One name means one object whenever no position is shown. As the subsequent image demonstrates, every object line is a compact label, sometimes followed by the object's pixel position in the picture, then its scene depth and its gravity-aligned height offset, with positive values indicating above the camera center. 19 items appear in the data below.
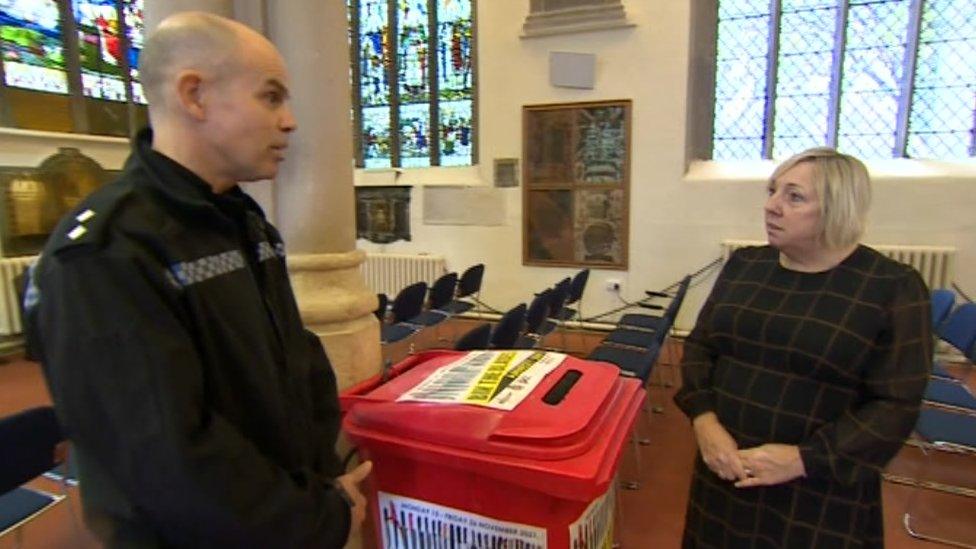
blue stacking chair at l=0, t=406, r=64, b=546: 1.74 -0.82
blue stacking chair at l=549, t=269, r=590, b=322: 4.90 -0.94
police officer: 0.71 -0.18
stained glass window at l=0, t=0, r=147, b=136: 5.67 +1.39
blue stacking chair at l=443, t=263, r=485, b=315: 5.42 -0.93
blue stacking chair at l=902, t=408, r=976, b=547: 2.34 -1.05
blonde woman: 1.21 -0.42
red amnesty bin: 1.03 -0.50
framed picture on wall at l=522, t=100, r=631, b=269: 5.77 +0.07
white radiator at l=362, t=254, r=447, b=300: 6.70 -0.94
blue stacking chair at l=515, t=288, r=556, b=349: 3.97 -0.92
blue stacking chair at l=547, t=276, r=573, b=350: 4.40 -0.86
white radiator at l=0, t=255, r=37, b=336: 5.15 -0.91
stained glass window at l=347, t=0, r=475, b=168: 6.83 +1.36
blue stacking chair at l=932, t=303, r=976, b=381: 3.16 -0.84
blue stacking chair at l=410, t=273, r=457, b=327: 4.91 -0.99
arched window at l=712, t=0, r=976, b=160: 5.16 +1.04
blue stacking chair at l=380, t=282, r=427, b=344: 4.50 -1.00
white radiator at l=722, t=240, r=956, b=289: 4.81 -0.63
